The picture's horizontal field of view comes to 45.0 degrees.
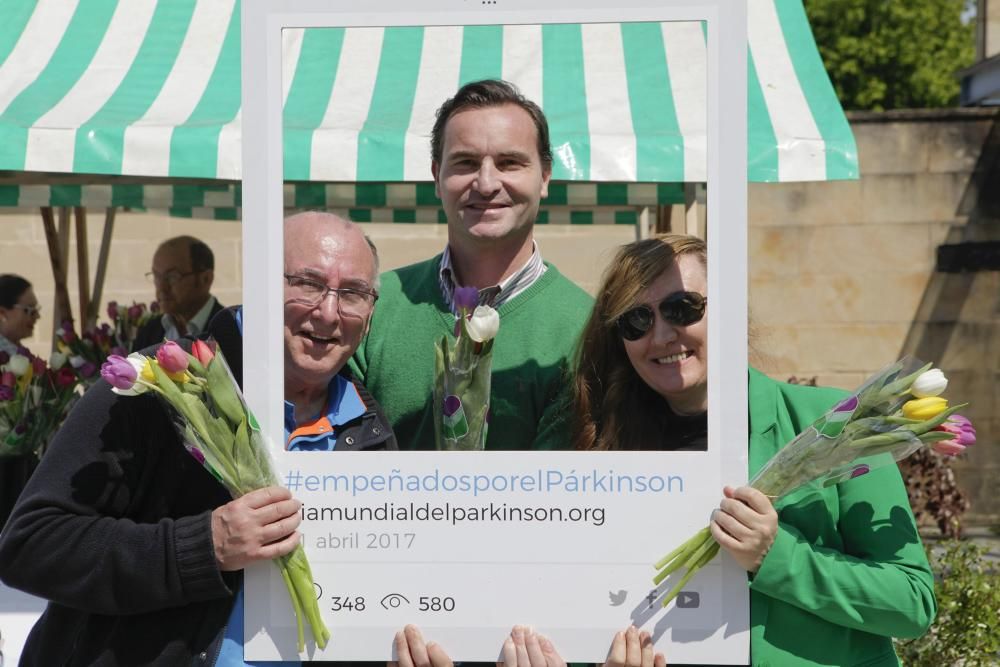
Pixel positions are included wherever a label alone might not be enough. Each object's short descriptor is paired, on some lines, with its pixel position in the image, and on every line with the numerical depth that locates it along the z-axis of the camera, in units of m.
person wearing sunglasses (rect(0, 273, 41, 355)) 6.15
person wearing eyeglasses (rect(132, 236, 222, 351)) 6.70
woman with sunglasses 1.99
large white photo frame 1.98
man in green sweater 2.29
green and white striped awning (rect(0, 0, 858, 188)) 3.24
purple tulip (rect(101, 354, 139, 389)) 1.91
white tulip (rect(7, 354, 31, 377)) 4.10
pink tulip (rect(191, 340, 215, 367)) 1.96
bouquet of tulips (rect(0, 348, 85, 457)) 4.02
